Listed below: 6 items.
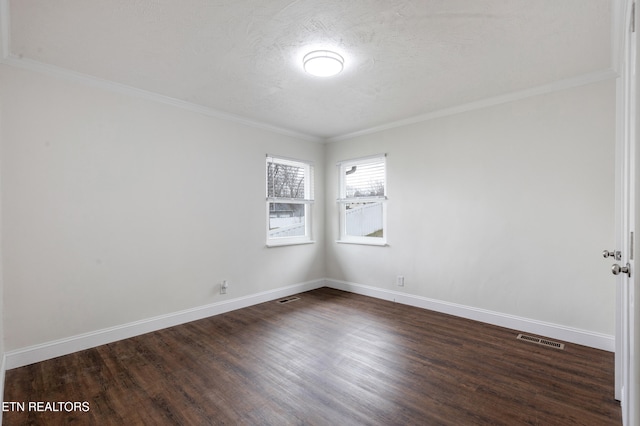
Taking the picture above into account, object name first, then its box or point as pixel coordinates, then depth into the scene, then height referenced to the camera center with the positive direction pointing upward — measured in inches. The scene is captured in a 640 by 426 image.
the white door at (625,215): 58.1 -0.7
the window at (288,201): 181.0 +6.6
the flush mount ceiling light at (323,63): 97.4 +48.6
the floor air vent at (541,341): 114.4 -50.1
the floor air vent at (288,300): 173.1 -51.2
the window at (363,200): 183.8 +6.9
